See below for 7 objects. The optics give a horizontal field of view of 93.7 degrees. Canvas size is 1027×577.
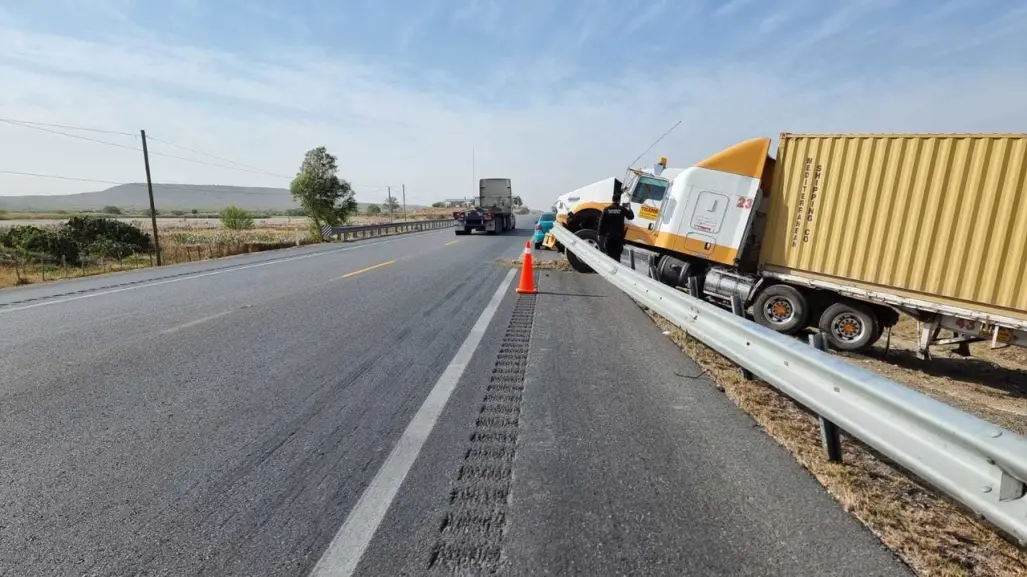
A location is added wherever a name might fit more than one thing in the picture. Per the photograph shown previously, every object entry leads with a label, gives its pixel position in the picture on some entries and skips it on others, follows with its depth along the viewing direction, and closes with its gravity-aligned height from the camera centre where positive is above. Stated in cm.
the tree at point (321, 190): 4288 +113
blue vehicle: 1831 -71
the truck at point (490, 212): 2944 -24
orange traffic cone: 917 -132
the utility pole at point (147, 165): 2208 +118
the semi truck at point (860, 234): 587 -21
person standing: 1062 -35
